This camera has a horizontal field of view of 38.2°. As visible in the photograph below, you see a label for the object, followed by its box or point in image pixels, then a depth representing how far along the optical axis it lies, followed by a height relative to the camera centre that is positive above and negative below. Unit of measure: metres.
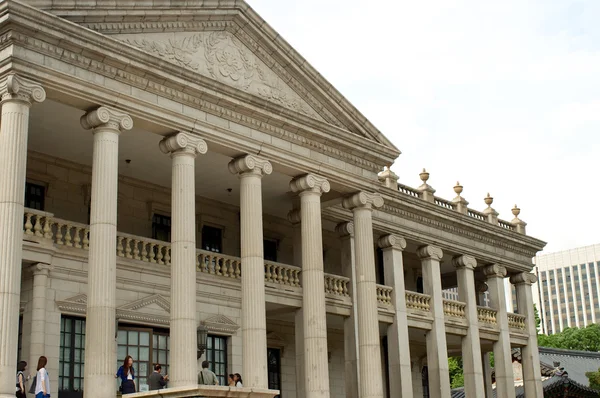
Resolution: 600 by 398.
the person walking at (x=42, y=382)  19.78 +1.54
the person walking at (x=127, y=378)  21.86 +1.73
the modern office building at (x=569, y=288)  174.50 +28.78
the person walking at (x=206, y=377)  22.23 +1.71
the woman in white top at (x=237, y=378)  24.34 +1.80
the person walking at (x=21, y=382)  20.22 +1.59
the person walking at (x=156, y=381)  21.84 +1.61
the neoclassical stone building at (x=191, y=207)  21.66 +7.70
